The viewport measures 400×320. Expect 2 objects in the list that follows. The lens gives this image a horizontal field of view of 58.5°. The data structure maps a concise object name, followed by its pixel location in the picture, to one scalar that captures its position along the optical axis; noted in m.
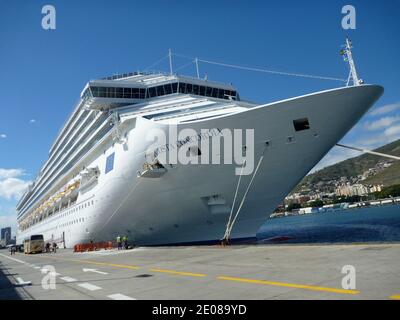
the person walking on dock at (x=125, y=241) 21.83
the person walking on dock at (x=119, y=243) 22.62
